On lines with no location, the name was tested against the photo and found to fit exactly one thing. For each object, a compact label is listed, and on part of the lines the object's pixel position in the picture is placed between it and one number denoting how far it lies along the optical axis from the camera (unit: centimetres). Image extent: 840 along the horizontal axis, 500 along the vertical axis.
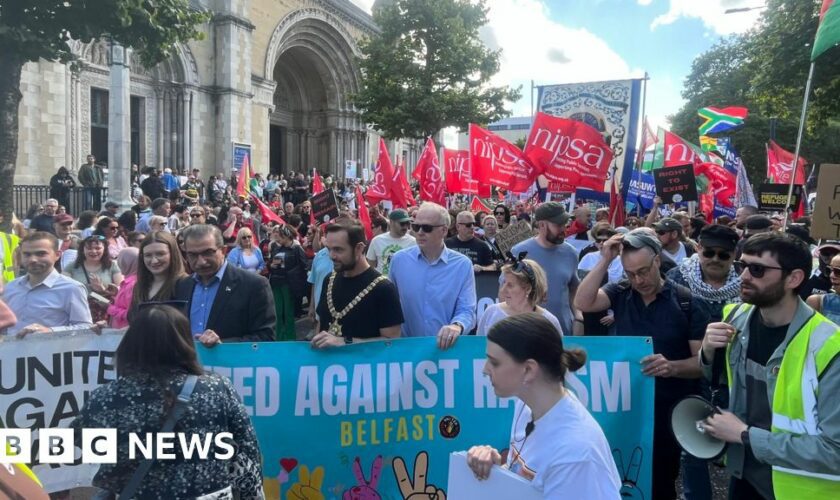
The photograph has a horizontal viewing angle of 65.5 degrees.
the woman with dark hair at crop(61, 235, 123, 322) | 590
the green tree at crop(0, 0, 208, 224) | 1096
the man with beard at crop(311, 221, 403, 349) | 403
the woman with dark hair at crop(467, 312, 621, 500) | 193
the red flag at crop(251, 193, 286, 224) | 1085
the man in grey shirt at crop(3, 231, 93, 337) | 441
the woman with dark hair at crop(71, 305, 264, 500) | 234
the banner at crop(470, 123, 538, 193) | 1154
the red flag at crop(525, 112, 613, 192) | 1020
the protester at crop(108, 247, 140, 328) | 473
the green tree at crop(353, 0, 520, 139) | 2739
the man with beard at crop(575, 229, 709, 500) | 359
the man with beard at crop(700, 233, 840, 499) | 239
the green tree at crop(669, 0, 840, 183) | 2034
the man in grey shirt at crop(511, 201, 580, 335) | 542
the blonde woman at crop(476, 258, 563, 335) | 387
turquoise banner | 378
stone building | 1758
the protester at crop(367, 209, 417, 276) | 736
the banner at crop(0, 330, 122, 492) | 378
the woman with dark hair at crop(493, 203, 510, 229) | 1046
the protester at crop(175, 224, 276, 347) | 400
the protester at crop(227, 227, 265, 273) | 865
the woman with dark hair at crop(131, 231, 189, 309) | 420
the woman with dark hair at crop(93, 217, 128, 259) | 790
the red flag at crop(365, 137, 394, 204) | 1235
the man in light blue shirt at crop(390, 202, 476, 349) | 462
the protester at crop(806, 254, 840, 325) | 406
